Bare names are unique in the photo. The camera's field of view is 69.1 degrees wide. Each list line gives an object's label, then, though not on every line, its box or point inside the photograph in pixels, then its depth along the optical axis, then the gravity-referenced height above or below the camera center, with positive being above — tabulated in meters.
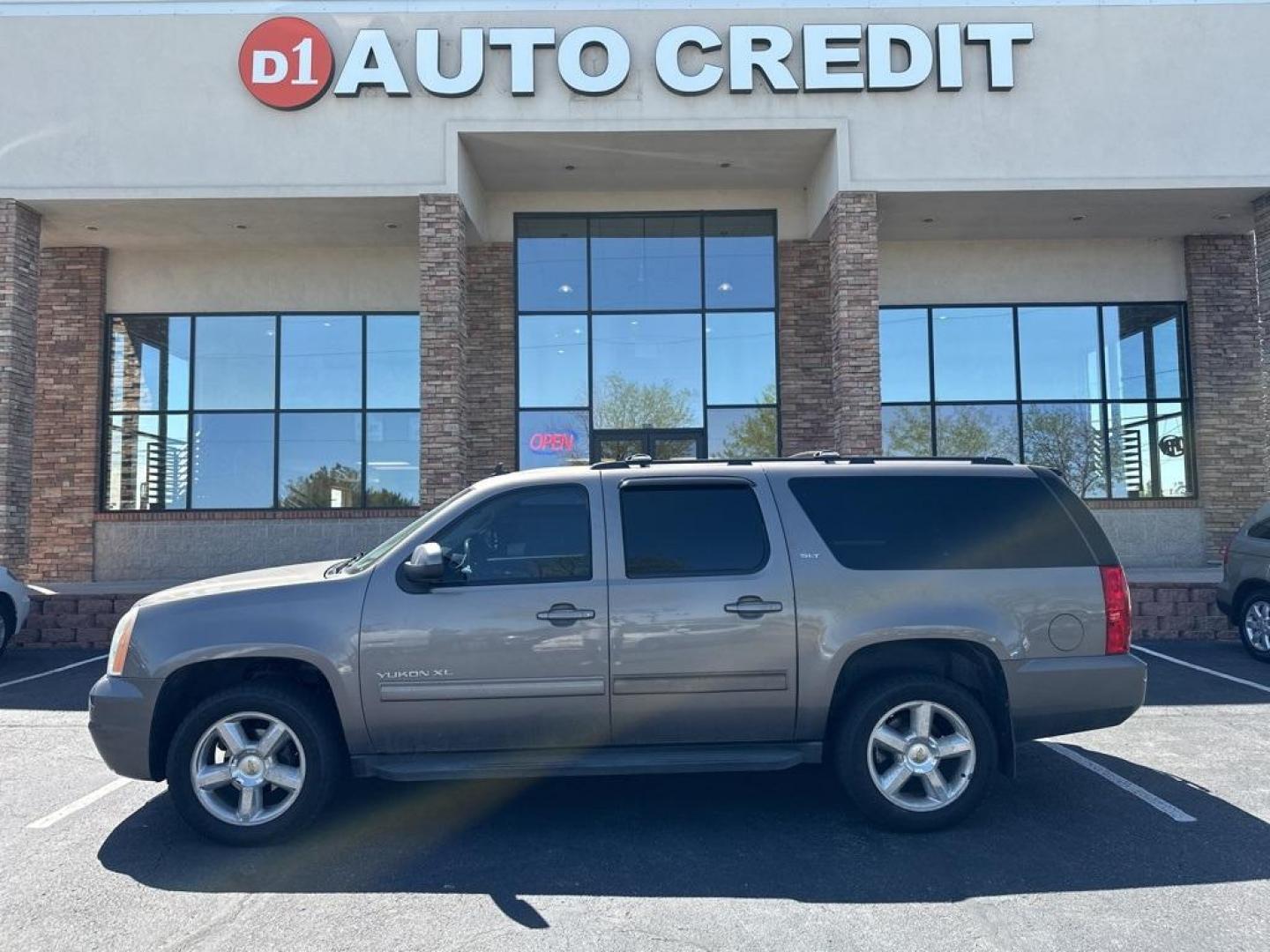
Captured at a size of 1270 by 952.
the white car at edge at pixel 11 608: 10.14 -0.96
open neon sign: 15.51 +1.27
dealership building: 13.45 +4.50
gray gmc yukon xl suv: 4.62 -0.71
